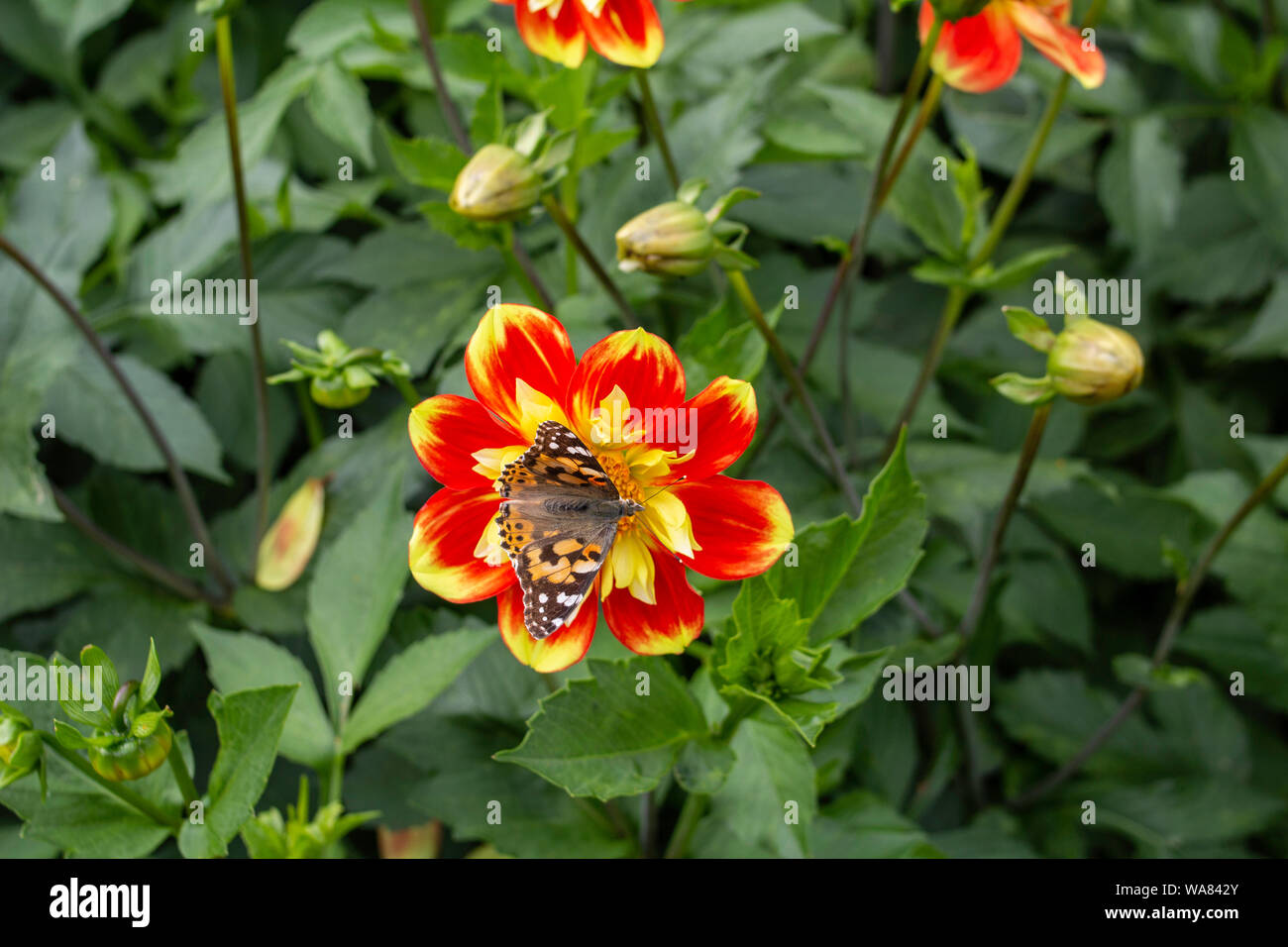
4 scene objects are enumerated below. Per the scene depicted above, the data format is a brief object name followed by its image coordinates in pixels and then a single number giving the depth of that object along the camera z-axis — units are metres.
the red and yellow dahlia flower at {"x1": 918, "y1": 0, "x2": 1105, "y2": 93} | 1.04
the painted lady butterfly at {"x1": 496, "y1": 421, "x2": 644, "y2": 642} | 0.95
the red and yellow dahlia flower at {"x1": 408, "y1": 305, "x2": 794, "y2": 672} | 0.98
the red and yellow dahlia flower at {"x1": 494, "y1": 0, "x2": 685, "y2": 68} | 1.03
